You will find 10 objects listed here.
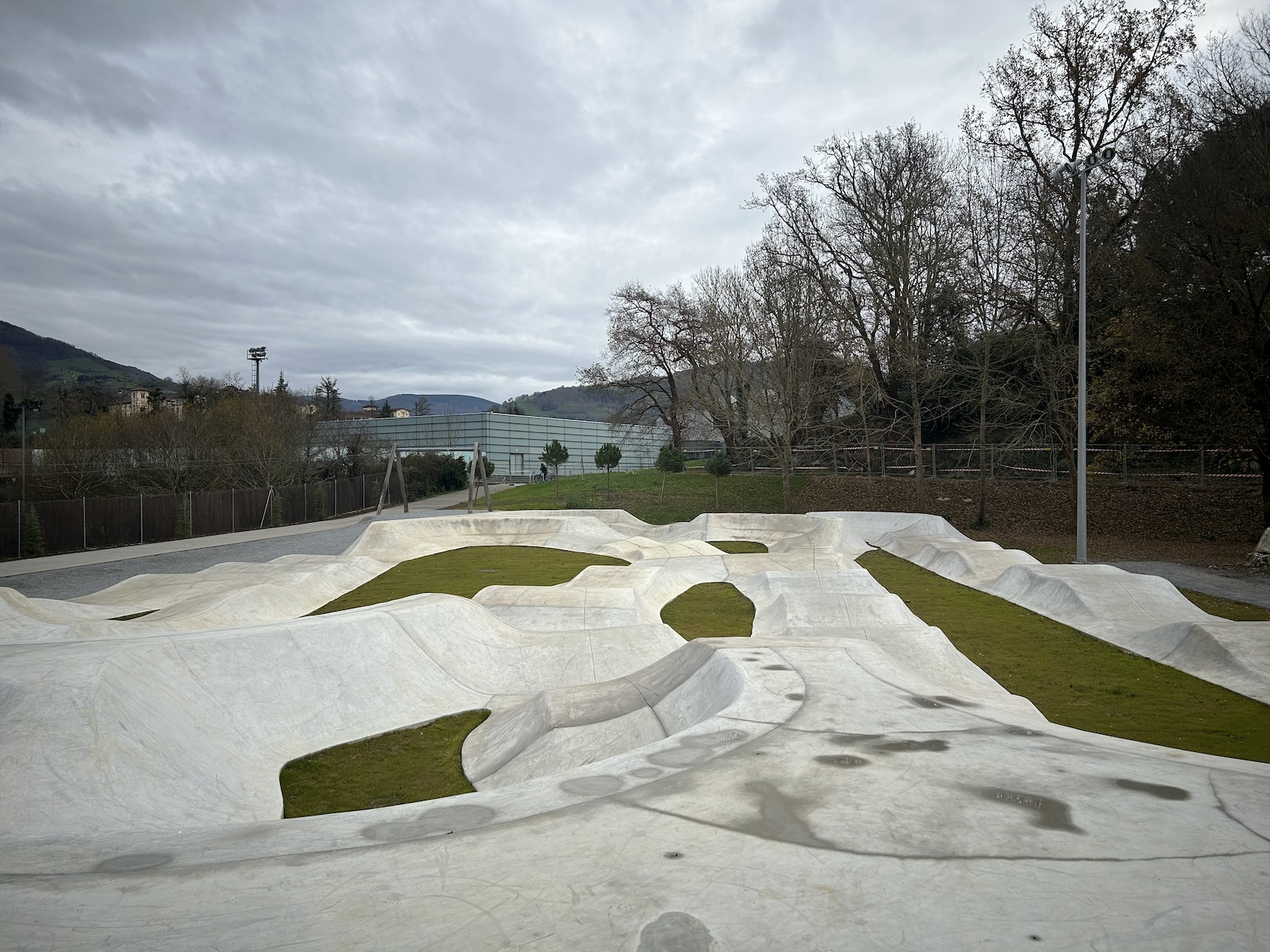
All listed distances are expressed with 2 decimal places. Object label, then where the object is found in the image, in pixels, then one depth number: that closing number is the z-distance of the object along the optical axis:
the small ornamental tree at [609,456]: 35.72
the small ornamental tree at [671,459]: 34.88
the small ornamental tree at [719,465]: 31.75
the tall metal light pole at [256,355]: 58.19
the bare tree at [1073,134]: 26.97
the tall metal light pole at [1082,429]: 17.31
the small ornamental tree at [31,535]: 21.72
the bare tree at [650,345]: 43.50
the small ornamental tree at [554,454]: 38.91
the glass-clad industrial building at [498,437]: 69.56
